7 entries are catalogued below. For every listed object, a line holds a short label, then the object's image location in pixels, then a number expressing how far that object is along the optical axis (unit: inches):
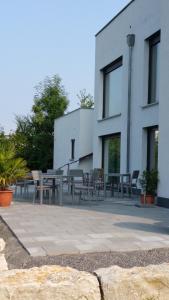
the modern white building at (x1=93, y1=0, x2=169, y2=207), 329.3
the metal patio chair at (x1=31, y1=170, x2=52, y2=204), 327.3
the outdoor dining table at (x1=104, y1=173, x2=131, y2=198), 401.1
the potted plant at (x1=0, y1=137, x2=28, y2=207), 308.3
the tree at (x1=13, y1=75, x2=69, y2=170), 855.1
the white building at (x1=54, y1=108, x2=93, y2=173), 633.7
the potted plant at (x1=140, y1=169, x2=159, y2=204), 339.1
